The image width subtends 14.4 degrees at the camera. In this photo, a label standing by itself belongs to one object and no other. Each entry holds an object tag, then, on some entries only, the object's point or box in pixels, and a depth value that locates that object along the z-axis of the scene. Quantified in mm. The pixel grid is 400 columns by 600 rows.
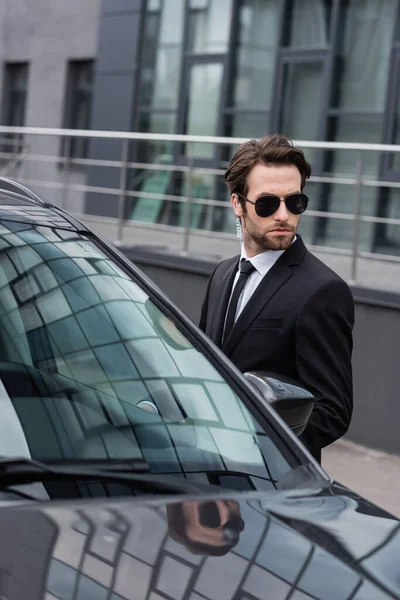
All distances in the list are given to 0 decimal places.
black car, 2525
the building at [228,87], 16442
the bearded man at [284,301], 4347
